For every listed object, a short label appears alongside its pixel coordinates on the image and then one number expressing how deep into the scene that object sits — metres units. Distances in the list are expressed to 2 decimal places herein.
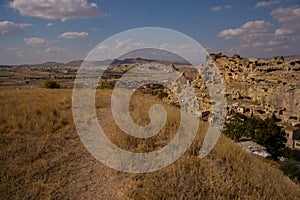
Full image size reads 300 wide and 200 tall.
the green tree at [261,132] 25.05
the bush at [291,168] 12.62
